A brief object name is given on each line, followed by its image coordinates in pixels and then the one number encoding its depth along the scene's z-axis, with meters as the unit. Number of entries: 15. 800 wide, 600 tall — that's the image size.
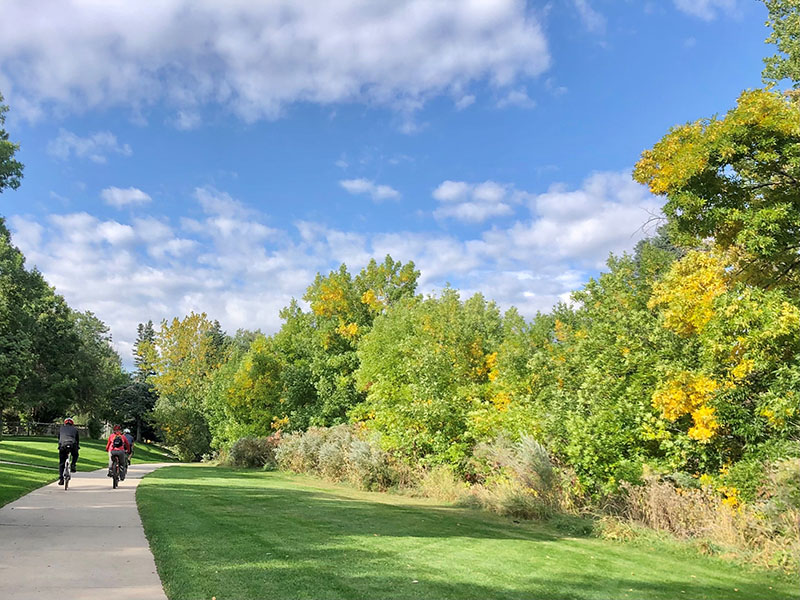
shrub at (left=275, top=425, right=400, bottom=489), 17.75
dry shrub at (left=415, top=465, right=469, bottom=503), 14.89
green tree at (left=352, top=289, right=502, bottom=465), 17.08
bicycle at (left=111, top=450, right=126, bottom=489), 14.51
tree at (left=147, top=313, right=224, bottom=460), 48.31
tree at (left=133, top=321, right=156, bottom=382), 57.62
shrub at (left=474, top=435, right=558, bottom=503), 11.99
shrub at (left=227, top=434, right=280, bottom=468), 28.52
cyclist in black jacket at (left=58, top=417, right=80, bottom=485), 13.58
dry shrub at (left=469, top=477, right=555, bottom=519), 11.75
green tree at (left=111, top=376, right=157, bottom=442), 57.12
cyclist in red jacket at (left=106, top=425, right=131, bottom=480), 15.05
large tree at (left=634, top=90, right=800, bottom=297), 9.59
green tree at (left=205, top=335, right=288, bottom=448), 32.44
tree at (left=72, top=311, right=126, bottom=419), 49.19
